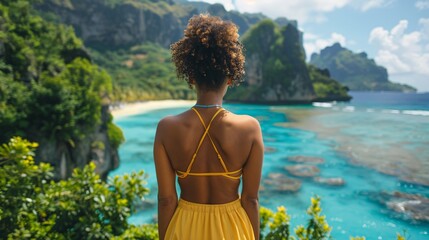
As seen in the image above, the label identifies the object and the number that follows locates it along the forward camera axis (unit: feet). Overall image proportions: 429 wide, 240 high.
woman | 6.36
